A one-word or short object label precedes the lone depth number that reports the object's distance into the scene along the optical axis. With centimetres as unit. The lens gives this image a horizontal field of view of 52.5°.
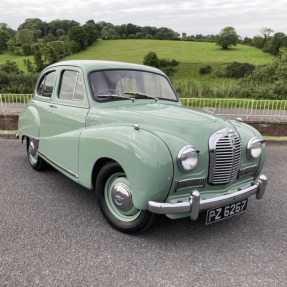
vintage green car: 261
